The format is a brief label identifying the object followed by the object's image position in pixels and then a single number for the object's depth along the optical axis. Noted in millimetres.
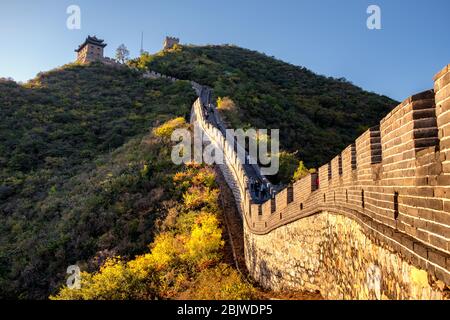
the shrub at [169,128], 36125
